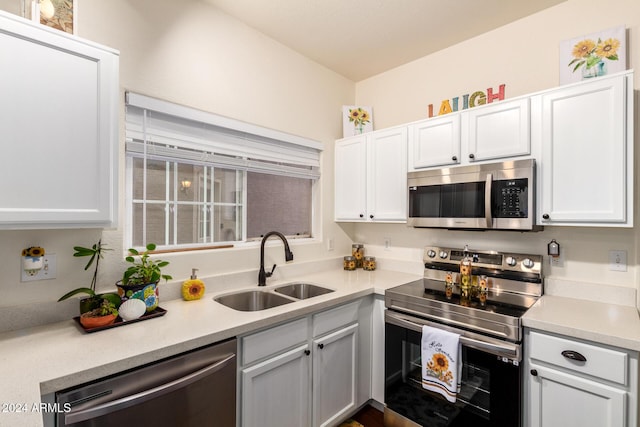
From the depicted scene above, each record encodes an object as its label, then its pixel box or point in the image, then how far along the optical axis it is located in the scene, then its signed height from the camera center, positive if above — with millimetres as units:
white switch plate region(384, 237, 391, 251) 2803 -272
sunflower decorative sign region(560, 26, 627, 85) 1700 +902
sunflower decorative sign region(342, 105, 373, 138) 2820 +848
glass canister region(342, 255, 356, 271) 2783 -446
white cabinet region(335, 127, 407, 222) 2383 +302
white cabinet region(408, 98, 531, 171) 1823 +503
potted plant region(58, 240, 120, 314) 1405 -364
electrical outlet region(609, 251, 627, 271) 1731 -261
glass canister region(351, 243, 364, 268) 2857 -374
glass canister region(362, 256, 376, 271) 2783 -450
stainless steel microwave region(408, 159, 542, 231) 1761 +106
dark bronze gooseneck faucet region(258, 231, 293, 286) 2137 -303
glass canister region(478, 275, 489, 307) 1907 -480
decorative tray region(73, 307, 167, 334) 1314 -489
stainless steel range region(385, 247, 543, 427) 1529 -635
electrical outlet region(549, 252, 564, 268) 1917 -294
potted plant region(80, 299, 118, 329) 1323 -448
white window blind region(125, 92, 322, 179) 1736 +484
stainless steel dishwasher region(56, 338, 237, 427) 1017 -661
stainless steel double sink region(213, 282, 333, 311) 1944 -551
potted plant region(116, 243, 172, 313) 1471 -334
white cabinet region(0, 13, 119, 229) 1076 +315
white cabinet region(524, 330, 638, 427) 1297 -751
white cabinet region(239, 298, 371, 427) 1485 -864
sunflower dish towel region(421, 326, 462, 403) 1639 -805
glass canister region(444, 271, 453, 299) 1971 -486
